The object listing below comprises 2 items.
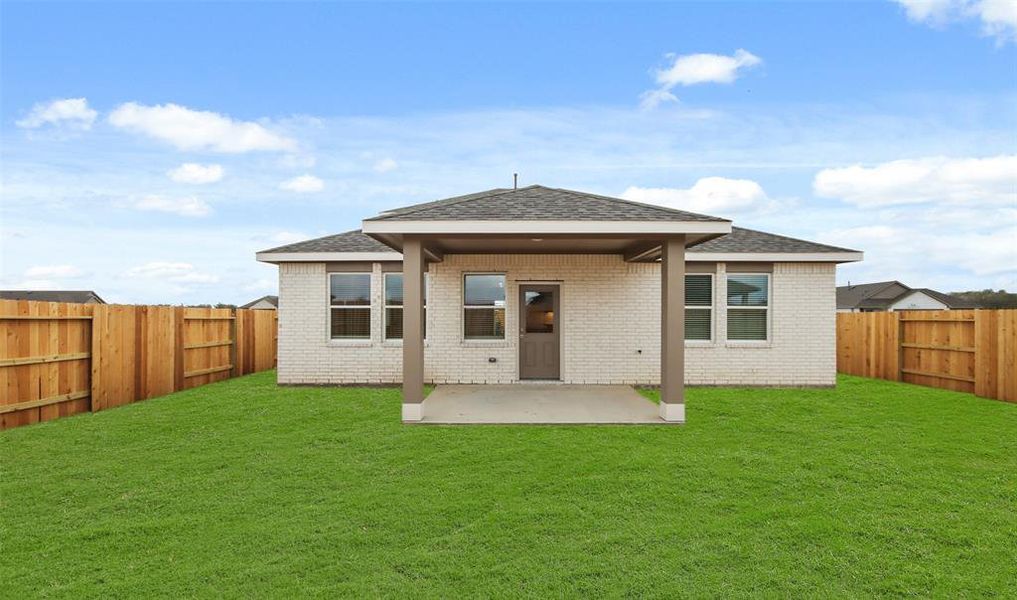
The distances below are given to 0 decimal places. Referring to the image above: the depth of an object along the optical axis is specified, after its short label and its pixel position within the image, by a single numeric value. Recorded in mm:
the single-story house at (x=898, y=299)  35344
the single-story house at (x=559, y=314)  10578
